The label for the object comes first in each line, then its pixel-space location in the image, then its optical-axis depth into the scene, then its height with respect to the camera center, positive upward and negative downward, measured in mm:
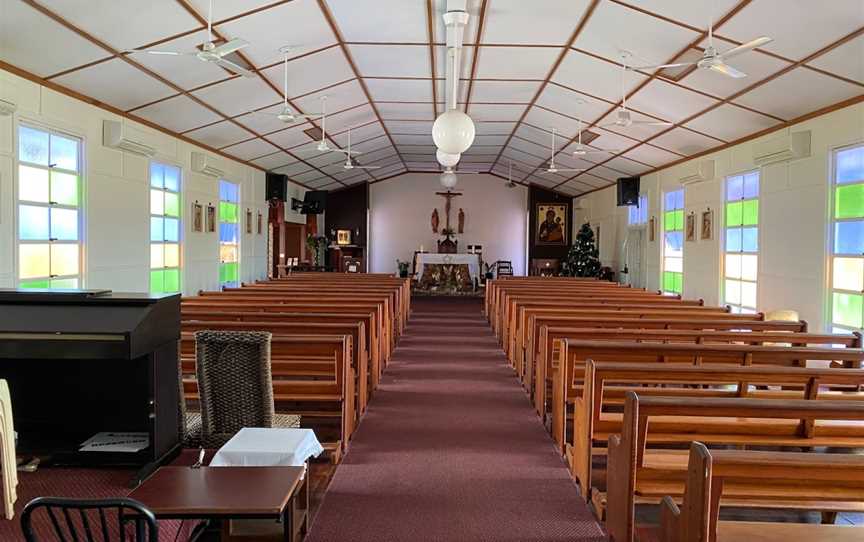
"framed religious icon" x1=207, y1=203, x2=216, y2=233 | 11016 +737
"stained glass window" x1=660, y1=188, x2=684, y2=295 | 11969 +484
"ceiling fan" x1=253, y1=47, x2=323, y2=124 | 7234 +1656
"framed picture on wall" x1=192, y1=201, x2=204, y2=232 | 10373 +716
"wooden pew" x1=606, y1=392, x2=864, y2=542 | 2309 -781
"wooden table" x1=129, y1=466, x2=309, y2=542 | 2041 -781
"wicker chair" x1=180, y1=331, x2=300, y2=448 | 3328 -655
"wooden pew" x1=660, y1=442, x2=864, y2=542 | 1661 -583
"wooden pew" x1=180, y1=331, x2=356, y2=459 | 4086 -730
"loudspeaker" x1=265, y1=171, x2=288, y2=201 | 14359 +1705
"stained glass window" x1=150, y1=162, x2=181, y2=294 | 9133 +479
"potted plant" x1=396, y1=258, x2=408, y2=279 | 18969 -151
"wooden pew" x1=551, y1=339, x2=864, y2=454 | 3621 -502
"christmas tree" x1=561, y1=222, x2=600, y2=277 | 16422 +272
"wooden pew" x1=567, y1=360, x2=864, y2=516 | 3084 -566
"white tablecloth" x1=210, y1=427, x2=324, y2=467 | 2562 -755
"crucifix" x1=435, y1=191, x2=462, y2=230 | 20172 +1811
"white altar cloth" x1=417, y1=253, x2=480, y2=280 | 17053 +129
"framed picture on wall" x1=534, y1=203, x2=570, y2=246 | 20172 +1322
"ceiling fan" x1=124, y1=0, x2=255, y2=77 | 4930 +1631
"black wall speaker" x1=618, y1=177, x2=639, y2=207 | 14133 +1696
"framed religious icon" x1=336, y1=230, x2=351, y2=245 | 19562 +788
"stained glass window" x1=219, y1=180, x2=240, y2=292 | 11883 +518
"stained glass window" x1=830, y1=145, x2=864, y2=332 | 6594 +300
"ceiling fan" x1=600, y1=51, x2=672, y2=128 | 7362 +1760
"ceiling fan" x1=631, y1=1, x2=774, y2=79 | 4779 +1636
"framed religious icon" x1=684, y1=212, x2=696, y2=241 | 11125 +710
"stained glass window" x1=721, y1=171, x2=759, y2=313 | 9070 +389
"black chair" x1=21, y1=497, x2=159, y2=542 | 1532 -630
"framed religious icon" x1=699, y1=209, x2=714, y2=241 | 10370 +691
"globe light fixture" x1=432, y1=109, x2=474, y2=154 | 6457 +1348
